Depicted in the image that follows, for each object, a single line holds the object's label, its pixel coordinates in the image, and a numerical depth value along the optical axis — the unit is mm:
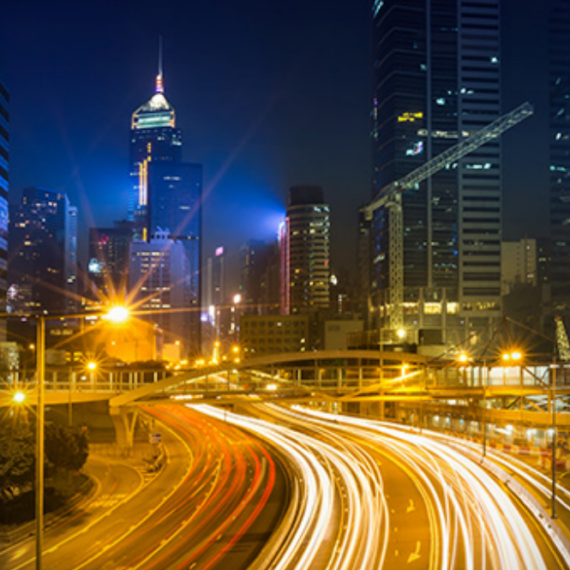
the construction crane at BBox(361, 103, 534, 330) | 175125
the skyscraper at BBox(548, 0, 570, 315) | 162875
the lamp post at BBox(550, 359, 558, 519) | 34469
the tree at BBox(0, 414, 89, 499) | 41812
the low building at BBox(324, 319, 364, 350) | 187750
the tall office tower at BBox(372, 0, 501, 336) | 173375
